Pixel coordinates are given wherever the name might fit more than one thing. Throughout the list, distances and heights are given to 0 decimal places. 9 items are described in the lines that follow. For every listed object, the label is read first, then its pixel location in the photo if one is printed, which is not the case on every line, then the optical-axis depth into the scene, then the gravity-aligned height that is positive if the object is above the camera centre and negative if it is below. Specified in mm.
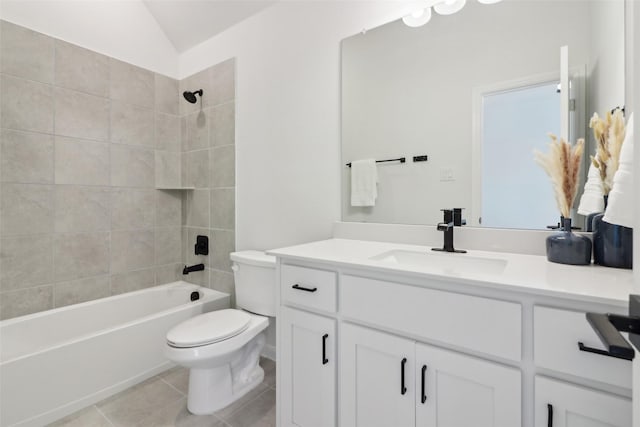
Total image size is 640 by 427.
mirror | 1117 +483
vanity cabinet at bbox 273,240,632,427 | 712 -406
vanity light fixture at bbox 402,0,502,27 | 1371 +952
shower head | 2352 +915
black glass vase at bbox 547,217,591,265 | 969 -122
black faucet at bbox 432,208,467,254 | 1274 -61
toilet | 1457 -663
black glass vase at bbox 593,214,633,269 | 909 -107
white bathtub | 1425 -792
